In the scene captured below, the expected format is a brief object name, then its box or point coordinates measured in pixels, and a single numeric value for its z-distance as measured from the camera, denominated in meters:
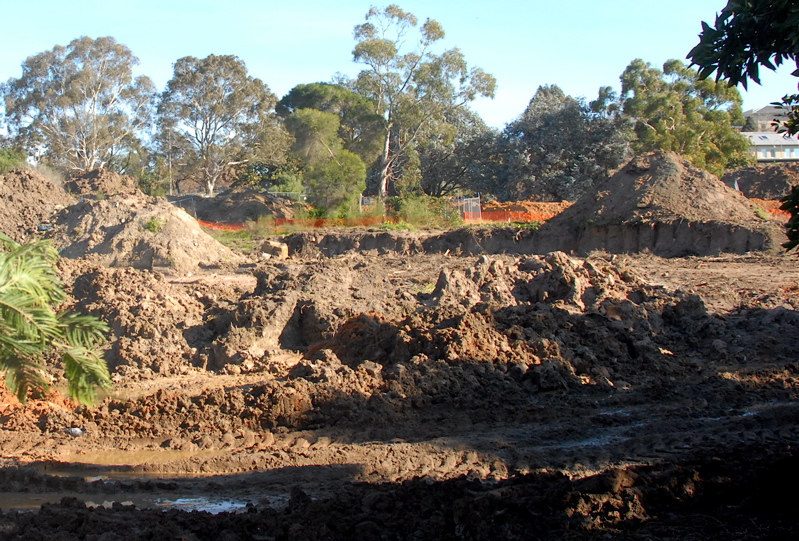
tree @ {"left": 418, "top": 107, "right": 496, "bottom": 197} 43.47
